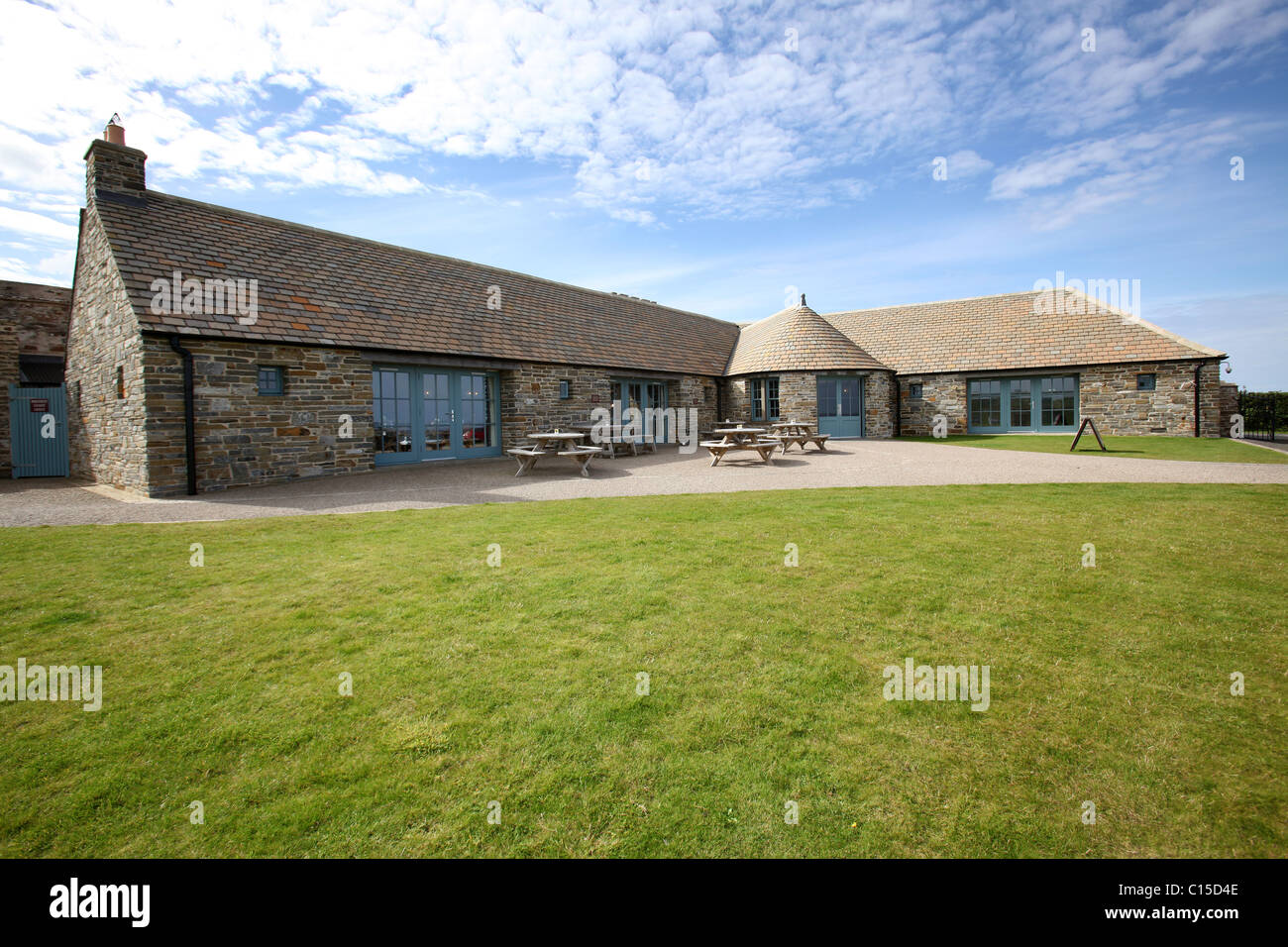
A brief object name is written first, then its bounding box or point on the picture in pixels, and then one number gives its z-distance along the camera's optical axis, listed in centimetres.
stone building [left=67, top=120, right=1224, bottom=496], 1219
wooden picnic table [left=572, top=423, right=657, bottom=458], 1870
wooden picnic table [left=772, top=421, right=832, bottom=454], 1833
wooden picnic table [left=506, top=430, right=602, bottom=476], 1391
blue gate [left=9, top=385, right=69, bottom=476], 1705
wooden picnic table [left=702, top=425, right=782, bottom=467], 1524
